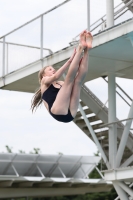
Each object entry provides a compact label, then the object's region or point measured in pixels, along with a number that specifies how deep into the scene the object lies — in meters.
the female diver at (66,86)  9.41
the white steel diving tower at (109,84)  18.59
